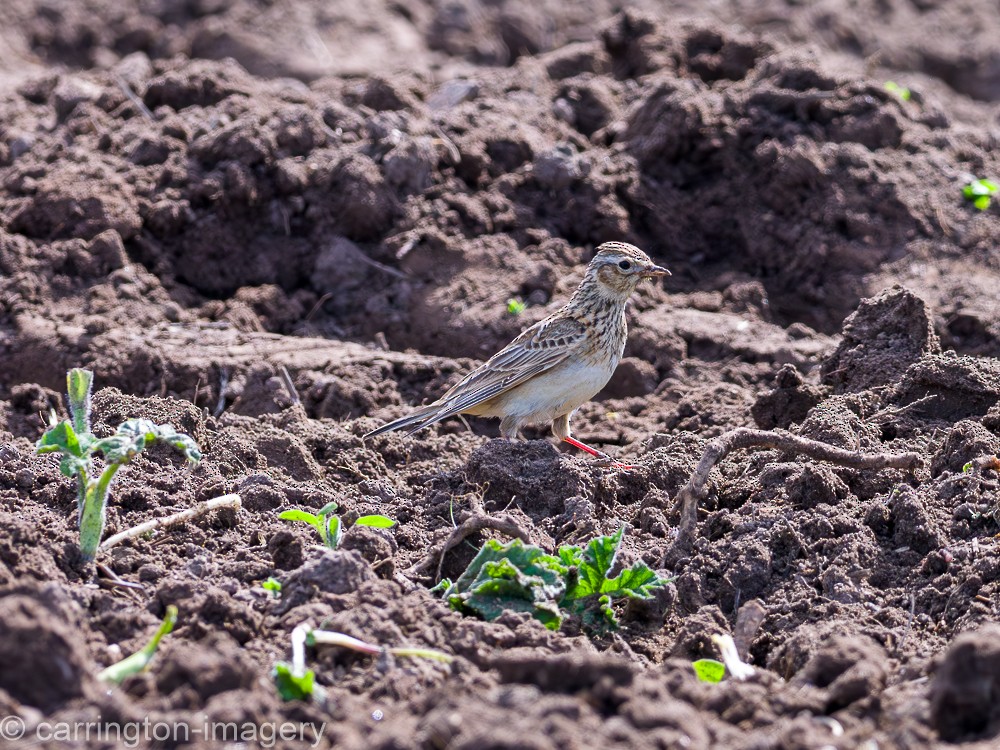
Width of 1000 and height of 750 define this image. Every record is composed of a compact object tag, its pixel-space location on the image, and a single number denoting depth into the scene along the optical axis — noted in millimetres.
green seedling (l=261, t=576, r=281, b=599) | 9359
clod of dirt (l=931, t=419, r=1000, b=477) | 11266
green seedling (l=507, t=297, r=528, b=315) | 17469
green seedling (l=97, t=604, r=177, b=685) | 7672
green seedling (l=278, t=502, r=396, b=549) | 10164
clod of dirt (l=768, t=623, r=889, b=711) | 7977
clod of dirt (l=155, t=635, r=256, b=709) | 7437
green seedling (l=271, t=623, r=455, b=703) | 7773
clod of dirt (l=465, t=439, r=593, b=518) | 12000
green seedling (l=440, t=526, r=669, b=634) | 9367
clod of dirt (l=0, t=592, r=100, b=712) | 7227
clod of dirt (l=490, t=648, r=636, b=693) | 7516
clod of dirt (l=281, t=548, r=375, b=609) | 9156
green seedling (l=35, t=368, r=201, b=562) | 9008
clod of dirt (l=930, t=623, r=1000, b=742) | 7312
